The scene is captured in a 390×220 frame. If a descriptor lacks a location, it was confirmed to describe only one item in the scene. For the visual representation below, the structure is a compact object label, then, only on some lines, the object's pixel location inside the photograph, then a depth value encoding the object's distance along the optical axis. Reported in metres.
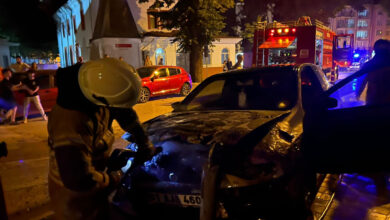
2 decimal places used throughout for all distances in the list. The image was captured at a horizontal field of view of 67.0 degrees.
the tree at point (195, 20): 16.47
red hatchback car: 12.23
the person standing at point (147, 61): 19.23
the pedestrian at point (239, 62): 9.49
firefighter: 1.59
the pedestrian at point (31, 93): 8.27
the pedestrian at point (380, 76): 3.96
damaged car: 2.26
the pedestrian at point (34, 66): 9.36
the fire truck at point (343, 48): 16.28
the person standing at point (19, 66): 10.12
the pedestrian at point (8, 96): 7.82
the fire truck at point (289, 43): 12.21
